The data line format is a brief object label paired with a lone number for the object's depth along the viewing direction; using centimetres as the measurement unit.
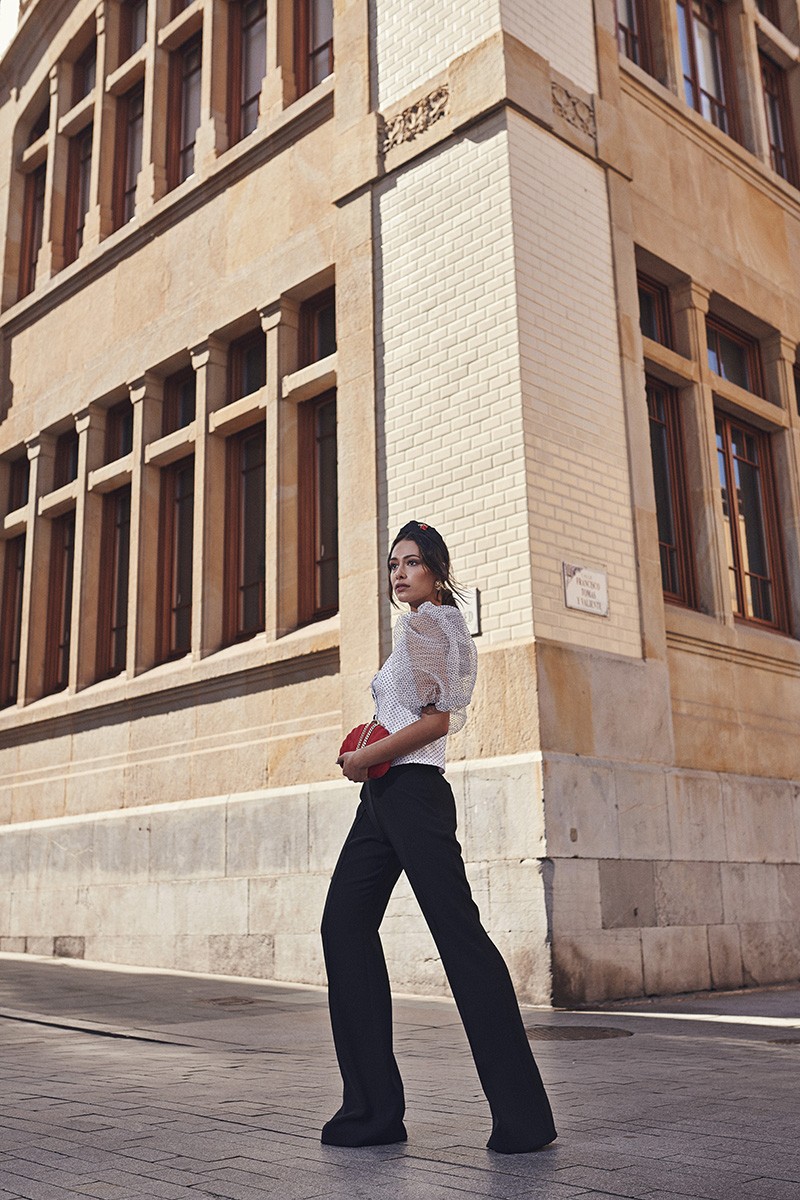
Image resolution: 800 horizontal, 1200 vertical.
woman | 366
